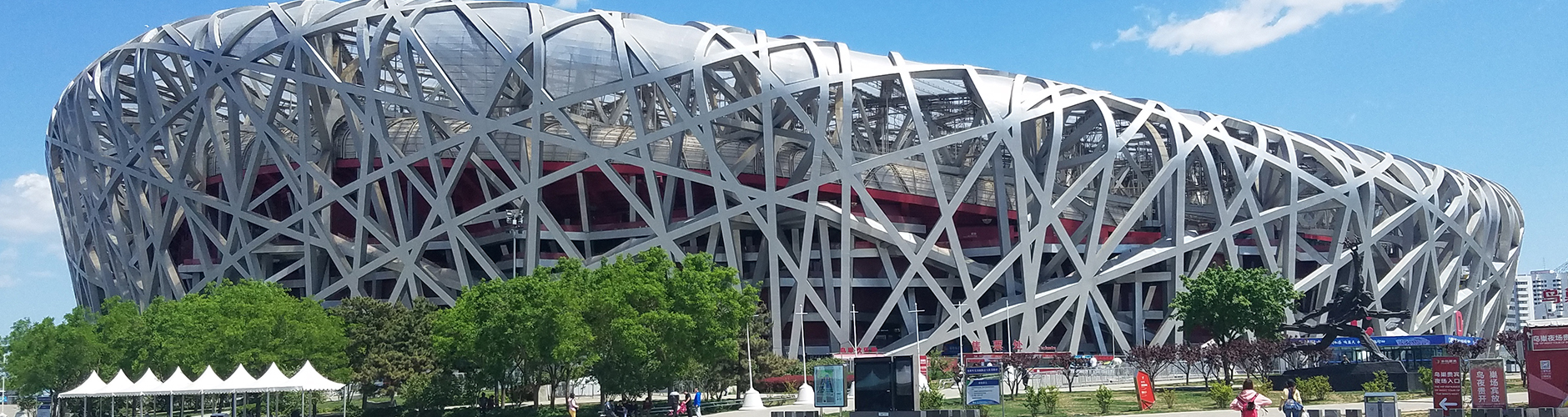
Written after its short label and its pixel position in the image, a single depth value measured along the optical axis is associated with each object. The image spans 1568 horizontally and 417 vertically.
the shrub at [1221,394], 37.06
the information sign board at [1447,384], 30.44
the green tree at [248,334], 46.06
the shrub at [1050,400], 37.38
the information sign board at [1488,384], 29.72
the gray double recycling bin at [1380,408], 27.09
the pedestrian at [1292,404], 24.06
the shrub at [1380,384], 40.91
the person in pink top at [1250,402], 21.77
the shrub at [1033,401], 35.85
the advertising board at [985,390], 30.75
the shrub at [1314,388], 40.97
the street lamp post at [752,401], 45.03
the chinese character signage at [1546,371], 30.52
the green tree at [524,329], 42.59
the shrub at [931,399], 36.03
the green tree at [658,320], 42.62
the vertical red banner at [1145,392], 37.38
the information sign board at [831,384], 34.84
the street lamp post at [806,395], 45.34
